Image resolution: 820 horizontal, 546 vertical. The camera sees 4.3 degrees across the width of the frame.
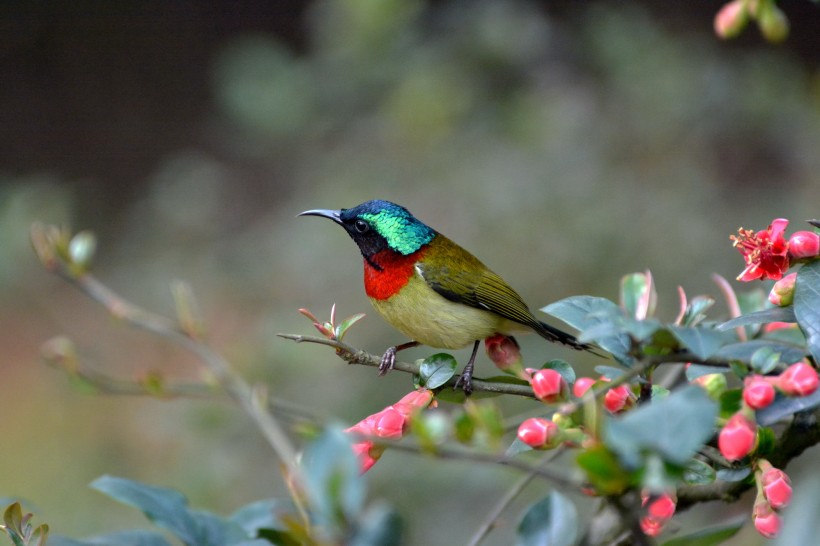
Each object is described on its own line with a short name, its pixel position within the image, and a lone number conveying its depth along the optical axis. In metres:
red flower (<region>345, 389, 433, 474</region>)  3.27
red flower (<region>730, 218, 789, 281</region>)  3.27
